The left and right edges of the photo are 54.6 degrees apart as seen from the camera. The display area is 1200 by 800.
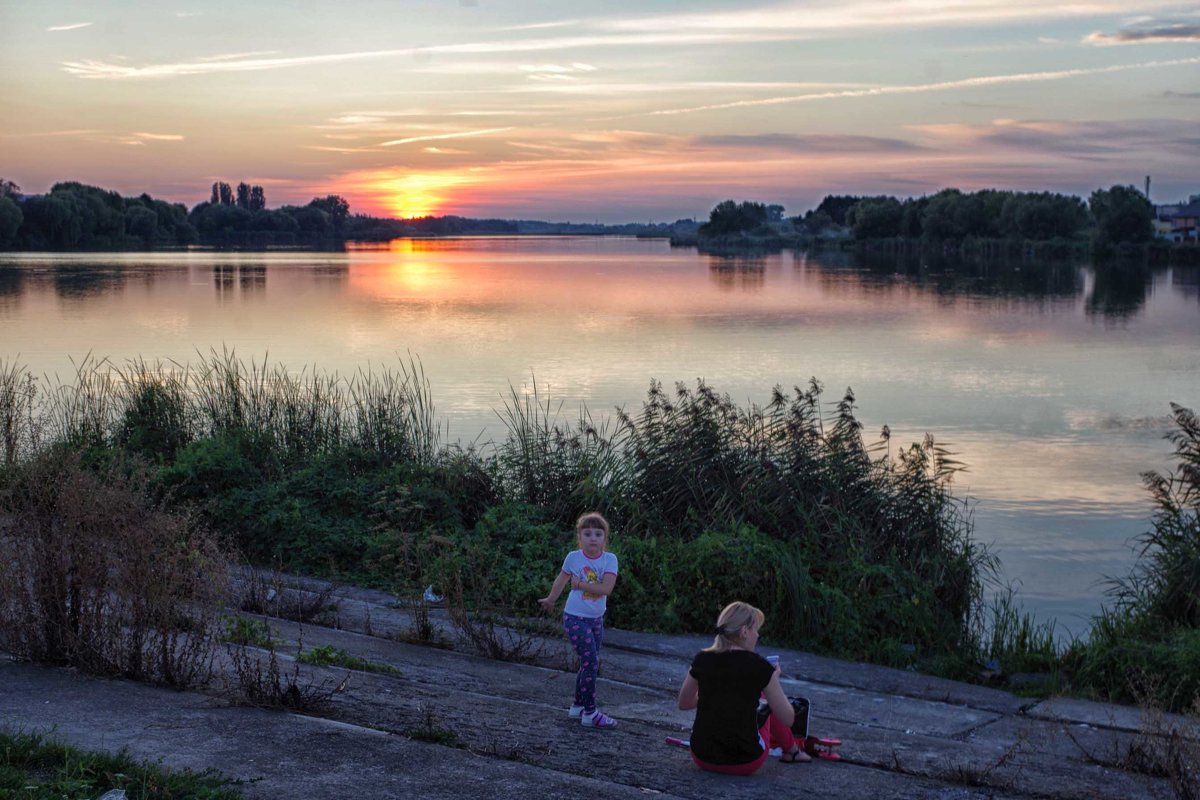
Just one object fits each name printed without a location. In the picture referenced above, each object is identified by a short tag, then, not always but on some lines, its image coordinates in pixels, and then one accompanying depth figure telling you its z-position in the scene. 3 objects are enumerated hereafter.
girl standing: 7.00
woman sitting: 5.89
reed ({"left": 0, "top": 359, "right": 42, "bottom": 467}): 13.88
